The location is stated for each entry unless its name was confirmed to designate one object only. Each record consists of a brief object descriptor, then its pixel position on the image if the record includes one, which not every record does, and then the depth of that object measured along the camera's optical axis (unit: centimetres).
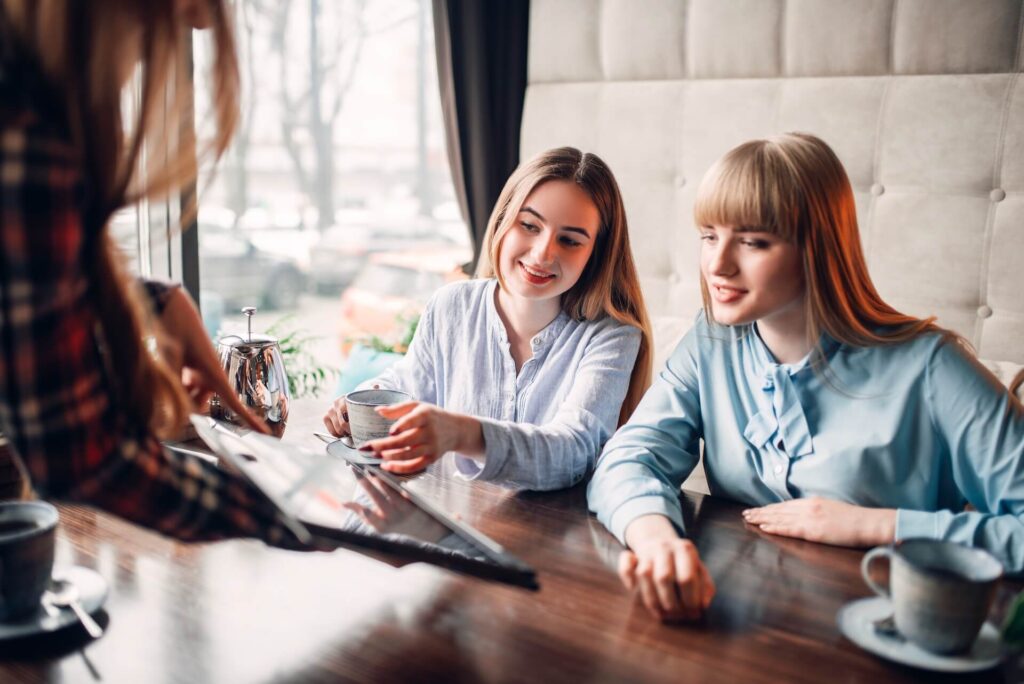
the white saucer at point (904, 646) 77
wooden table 77
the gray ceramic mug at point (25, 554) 78
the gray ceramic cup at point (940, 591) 76
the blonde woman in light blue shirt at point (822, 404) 110
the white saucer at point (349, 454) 119
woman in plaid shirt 58
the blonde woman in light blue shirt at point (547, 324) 155
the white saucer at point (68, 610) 79
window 346
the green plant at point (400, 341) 299
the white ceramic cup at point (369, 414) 121
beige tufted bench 214
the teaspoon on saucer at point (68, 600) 82
